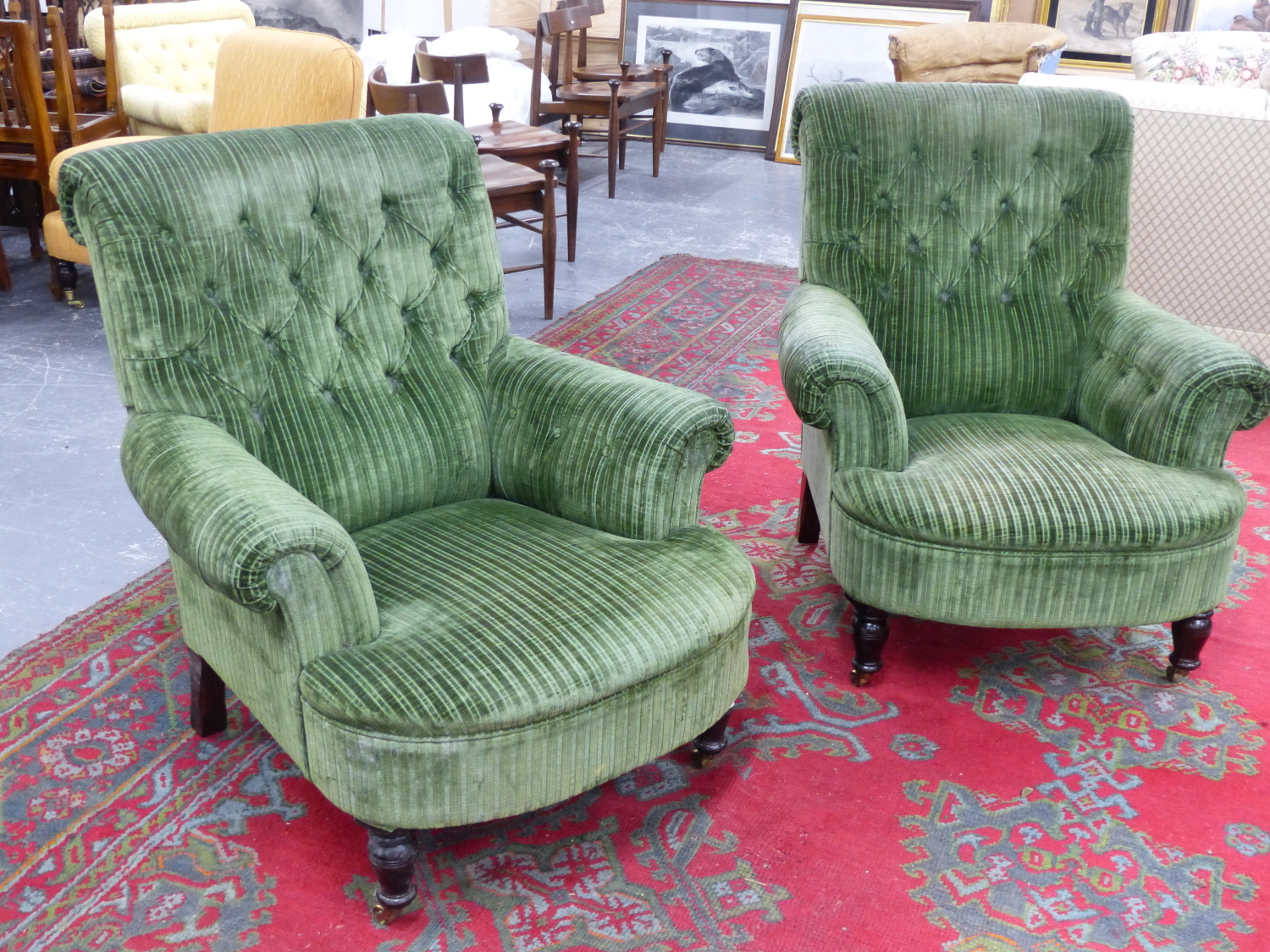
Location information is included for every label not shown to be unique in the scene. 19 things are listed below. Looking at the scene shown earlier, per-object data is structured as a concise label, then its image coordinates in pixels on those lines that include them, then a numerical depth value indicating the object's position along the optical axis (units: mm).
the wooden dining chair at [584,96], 5625
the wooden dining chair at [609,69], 6395
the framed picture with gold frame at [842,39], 6574
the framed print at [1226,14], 6438
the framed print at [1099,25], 6742
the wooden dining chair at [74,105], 4242
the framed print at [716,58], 6953
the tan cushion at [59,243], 3936
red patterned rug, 1723
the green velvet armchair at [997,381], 2117
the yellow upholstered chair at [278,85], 3521
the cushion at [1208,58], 5863
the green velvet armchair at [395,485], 1585
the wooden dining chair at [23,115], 4145
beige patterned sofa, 3695
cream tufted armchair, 5141
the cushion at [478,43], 6613
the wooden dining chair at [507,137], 4406
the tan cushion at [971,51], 5746
